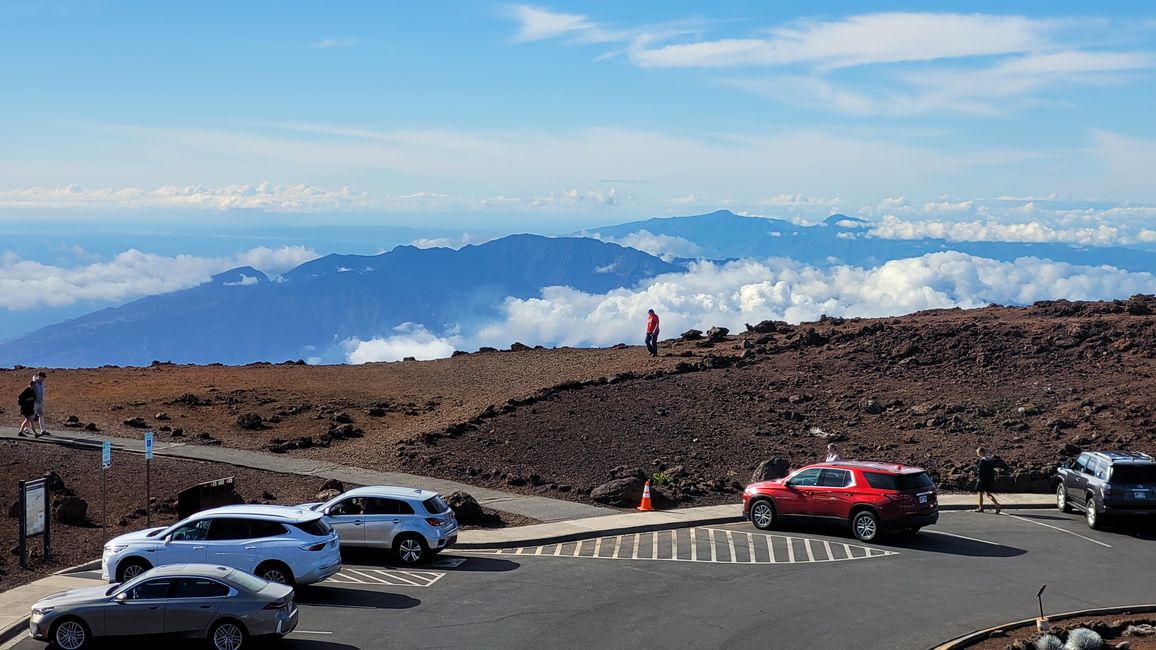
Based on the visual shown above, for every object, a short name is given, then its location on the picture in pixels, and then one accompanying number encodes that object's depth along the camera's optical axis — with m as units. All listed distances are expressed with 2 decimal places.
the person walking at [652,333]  40.34
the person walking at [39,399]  30.17
